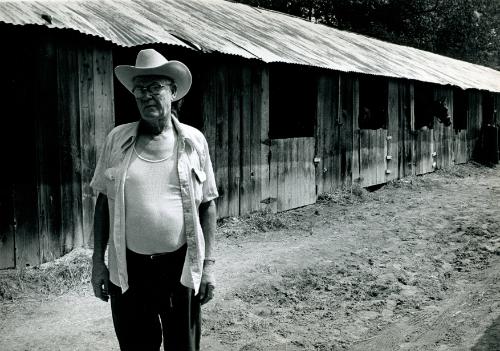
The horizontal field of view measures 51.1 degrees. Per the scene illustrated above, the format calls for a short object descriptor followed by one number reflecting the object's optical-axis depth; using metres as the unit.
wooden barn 6.13
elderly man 2.69
